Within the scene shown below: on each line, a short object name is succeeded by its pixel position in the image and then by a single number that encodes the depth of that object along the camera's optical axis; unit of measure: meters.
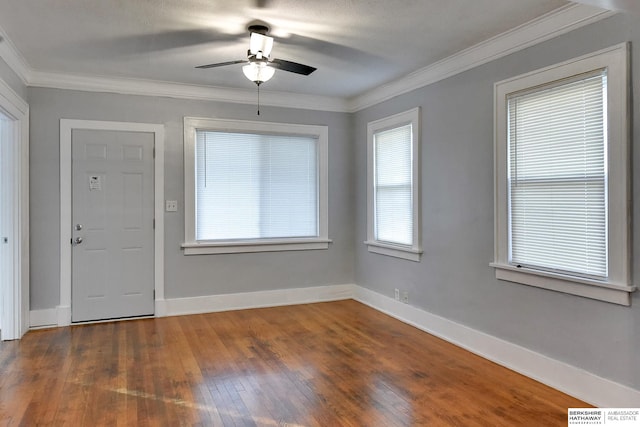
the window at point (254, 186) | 4.89
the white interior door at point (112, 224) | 4.43
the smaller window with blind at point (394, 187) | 4.39
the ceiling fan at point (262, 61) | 3.07
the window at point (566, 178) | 2.56
